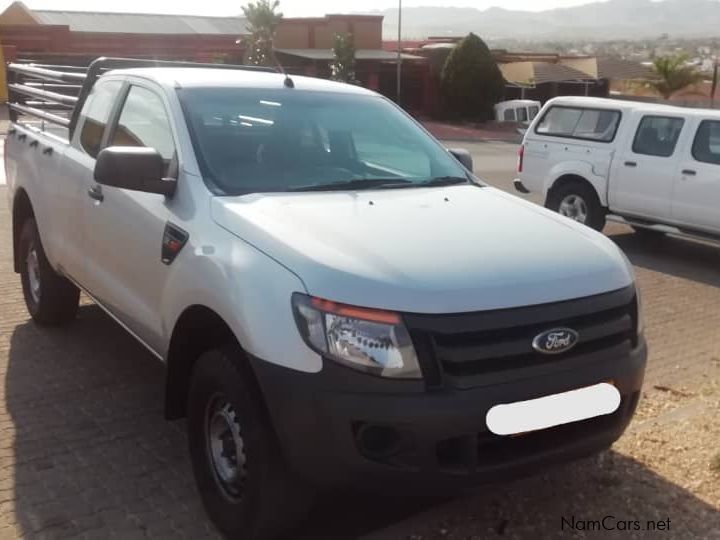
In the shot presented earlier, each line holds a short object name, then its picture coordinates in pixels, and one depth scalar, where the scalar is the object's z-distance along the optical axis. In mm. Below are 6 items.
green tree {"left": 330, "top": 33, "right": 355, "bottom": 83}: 37312
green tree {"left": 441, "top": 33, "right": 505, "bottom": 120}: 37875
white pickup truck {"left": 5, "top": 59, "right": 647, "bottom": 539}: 2861
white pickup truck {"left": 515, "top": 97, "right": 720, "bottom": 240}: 9438
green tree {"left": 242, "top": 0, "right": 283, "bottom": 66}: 40031
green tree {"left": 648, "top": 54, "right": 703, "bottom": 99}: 41781
